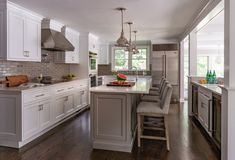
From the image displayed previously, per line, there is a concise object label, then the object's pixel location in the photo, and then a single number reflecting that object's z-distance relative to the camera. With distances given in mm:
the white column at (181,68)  6758
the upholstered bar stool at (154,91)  4710
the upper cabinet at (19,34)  3125
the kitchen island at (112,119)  2830
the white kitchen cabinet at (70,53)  4941
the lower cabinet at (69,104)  4414
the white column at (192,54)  4801
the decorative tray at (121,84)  3578
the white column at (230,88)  2057
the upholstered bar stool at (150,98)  3870
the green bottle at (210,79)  4003
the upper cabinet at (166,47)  6781
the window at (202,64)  8984
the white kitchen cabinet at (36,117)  3016
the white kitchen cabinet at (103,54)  7621
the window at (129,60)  7609
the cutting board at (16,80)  3271
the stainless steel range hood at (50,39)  3994
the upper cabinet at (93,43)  5957
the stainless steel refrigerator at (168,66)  6715
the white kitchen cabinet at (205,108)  3174
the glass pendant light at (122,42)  3207
